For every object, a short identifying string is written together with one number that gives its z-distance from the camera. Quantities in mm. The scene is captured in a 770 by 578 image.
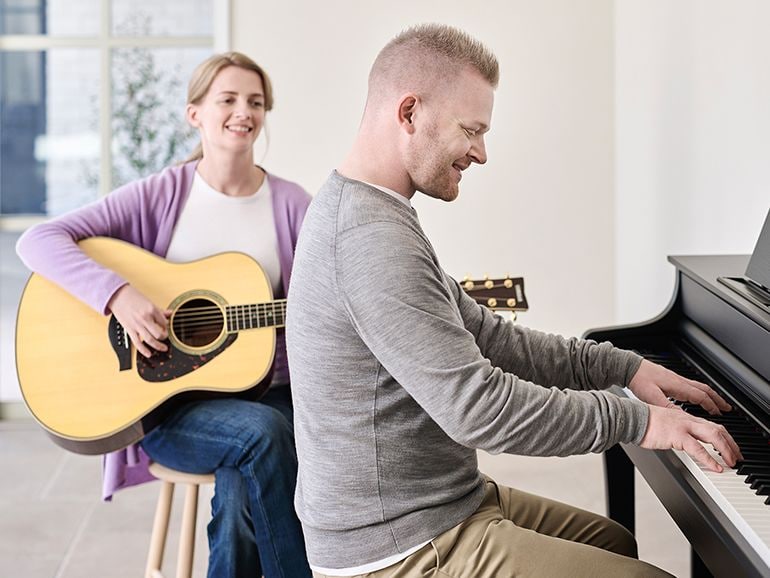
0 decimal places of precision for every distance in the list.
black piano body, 1399
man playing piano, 1431
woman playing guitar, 2145
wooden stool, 2244
